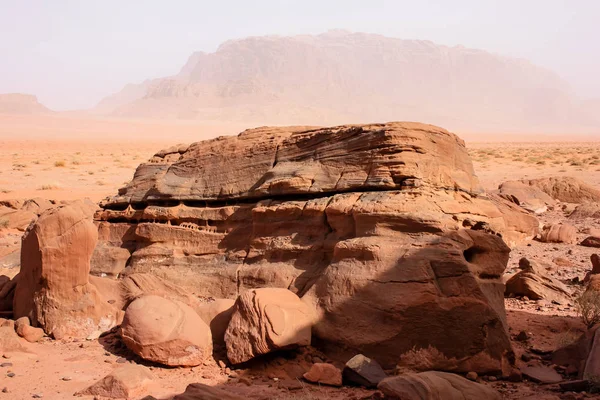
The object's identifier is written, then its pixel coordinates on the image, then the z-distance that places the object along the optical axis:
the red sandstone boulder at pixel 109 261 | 9.27
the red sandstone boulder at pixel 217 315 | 6.76
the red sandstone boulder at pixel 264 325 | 6.02
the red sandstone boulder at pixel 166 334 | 6.13
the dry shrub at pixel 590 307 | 7.19
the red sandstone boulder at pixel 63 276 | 7.12
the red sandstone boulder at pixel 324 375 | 5.66
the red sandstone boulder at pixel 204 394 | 4.91
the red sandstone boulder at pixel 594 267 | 9.38
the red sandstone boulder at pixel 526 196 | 16.93
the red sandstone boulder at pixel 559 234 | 12.80
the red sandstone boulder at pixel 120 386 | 5.40
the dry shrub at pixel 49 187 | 22.95
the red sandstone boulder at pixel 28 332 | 6.92
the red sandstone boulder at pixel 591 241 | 12.24
